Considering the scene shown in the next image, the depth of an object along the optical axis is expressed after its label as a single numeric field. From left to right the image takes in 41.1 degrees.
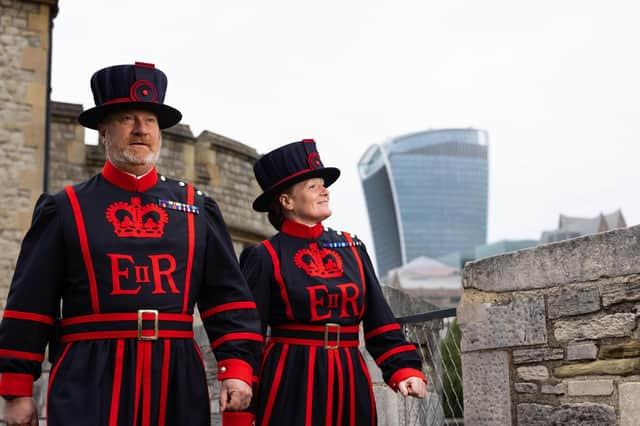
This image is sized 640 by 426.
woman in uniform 3.49
